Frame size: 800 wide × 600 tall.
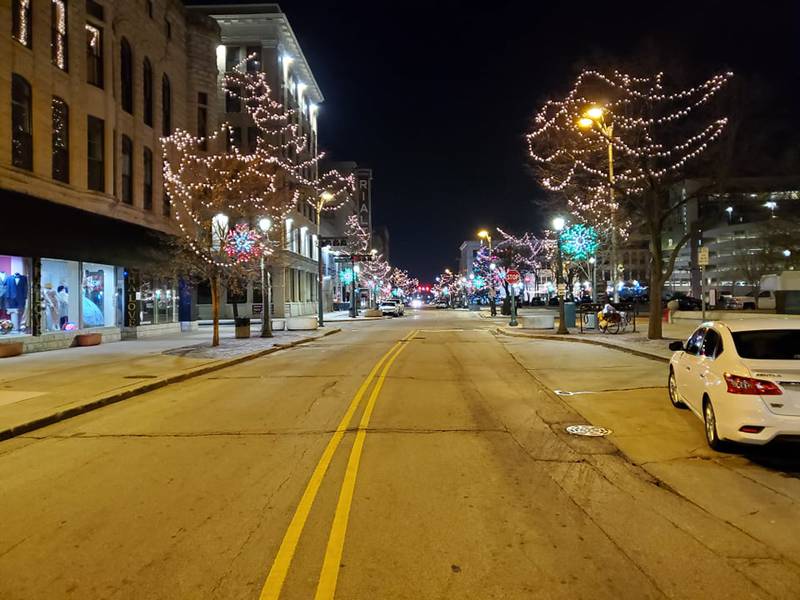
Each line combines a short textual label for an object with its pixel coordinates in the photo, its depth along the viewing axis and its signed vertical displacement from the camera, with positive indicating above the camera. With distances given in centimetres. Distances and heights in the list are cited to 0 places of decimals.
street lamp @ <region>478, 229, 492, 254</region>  5366 +490
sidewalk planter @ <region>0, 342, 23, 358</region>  2012 -144
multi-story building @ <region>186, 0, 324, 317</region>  5178 +1883
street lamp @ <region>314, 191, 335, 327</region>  3974 +578
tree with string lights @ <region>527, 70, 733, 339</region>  2136 +525
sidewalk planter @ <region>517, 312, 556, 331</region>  3438 -135
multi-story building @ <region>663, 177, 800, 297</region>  5484 +705
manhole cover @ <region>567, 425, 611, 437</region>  924 -188
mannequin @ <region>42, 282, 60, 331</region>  2278 -17
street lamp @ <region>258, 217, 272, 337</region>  2681 +11
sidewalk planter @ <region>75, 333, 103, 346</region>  2430 -139
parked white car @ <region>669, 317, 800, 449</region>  707 -97
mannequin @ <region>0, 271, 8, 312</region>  2064 +29
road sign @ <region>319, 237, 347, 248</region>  4272 +358
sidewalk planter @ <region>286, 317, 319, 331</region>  3684 -142
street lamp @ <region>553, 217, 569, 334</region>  2717 +65
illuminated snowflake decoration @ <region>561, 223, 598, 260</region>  3525 +298
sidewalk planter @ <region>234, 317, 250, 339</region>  2898 -125
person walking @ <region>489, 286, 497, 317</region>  5702 -51
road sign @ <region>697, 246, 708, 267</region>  1742 +96
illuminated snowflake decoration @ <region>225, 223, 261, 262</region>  2397 +196
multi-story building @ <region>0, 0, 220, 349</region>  2102 +511
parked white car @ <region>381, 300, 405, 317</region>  6650 -108
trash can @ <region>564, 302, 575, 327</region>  3206 -89
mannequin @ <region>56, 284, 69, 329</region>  2384 -15
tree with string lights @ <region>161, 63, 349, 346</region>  2333 +408
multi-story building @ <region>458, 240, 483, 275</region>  19062 +1063
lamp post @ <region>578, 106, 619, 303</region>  2078 +547
